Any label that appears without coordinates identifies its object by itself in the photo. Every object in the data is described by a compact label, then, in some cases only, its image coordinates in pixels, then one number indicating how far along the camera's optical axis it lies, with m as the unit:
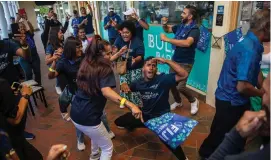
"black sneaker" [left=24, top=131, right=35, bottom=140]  3.35
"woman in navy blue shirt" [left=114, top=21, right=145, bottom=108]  3.36
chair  4.04
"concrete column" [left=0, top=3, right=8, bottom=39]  8.51
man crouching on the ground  2.53
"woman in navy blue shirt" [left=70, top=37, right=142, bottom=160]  2.05
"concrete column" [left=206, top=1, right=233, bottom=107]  3.25
